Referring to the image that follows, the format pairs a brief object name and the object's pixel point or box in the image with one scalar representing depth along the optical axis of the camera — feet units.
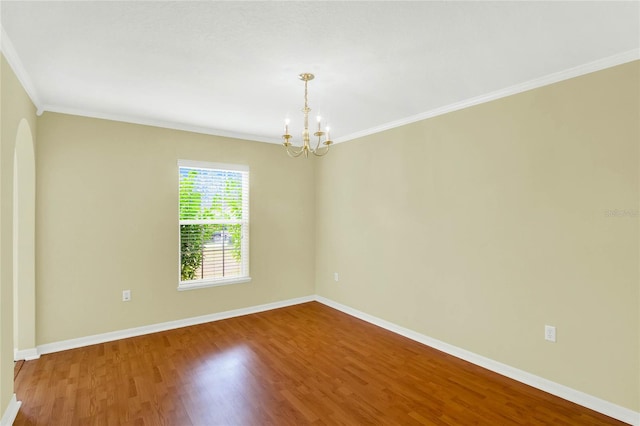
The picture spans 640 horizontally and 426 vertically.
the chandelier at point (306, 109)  8.60
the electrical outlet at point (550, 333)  8.71
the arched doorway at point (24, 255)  10.60
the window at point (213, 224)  14.26
